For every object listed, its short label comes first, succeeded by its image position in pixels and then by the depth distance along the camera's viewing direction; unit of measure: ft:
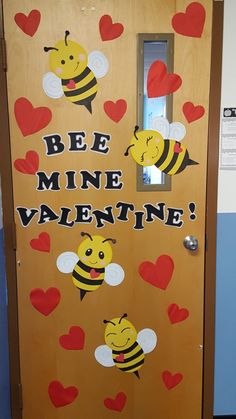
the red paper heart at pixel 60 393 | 5.37
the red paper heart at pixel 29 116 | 4.84
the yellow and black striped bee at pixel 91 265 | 5.13
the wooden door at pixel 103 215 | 4.75
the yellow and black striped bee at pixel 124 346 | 5.30
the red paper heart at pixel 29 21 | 4.66
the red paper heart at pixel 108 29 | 4.71
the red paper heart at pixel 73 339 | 5.28
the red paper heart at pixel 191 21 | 4.74
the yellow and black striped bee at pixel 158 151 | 4.96
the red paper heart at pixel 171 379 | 5.40
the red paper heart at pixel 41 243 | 5.11
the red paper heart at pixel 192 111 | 4.92
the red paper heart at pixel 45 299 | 5.20
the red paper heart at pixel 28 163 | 4.96
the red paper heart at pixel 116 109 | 4.89
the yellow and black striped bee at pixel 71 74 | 4.75
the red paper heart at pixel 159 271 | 5.18
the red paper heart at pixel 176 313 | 5.27
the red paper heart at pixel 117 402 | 5.41
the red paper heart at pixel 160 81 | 4.83
